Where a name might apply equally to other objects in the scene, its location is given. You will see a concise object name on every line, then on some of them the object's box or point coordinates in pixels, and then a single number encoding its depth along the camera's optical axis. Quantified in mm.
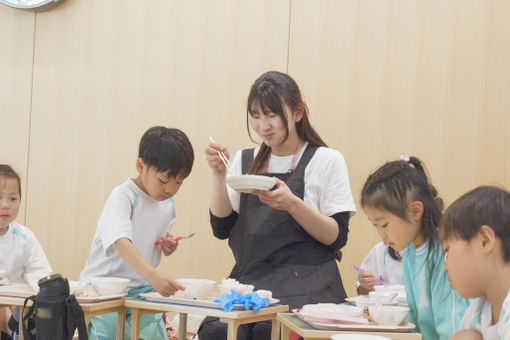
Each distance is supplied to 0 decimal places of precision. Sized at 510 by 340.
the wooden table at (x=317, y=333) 1633
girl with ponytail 1907
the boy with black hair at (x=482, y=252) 1491
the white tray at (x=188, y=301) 1992
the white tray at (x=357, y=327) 1680
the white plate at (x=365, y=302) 1960
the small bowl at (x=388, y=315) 1747
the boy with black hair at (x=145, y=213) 2580
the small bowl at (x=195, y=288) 2117
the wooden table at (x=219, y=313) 1914
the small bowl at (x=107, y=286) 2221
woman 2412
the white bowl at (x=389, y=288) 2471
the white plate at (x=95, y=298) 2111
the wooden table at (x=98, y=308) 2064
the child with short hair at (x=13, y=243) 3020
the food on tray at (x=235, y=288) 2109
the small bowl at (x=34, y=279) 2313
